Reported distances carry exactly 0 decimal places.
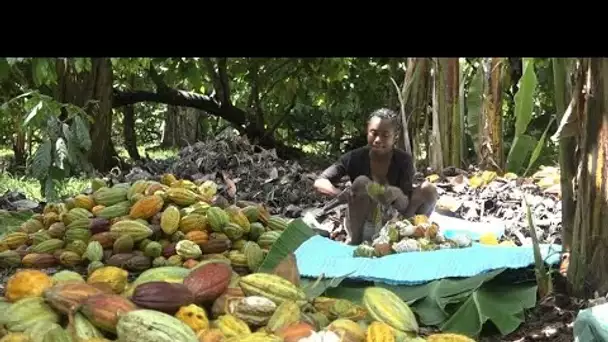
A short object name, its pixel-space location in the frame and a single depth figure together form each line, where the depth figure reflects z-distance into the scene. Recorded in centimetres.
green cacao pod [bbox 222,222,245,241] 492
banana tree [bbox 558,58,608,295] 412
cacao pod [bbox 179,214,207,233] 492
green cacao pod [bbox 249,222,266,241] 505
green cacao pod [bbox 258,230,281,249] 489
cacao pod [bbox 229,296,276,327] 299
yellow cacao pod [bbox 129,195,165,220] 495
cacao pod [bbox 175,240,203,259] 467
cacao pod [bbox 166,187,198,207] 514
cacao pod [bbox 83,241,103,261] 470
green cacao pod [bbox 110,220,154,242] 481
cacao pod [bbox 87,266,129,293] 329
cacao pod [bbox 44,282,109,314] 295
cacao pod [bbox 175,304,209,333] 291
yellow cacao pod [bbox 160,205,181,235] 487
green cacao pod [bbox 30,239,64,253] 486
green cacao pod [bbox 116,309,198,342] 265
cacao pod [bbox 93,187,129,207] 525
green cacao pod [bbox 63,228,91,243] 492
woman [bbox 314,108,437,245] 578
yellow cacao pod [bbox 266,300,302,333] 292
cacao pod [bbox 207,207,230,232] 495
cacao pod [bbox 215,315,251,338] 286
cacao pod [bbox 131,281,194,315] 294
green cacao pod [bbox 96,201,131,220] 505
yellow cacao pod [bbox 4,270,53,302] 318
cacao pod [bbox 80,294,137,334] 280
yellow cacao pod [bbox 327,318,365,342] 282
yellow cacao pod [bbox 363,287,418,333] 316
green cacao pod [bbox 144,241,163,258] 474
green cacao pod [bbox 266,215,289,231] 522
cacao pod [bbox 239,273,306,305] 314
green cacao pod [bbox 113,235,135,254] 476
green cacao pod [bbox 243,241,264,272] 454
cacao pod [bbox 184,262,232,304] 312
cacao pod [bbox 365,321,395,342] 283
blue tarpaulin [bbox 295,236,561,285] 452
